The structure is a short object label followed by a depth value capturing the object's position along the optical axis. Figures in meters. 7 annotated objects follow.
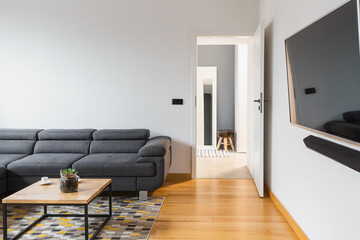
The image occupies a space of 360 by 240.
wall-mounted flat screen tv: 1.52
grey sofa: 3.65
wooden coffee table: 2.52
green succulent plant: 2.72
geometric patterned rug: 2.77
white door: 3.71
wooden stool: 7.03
